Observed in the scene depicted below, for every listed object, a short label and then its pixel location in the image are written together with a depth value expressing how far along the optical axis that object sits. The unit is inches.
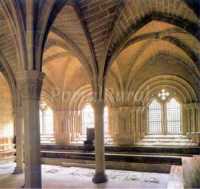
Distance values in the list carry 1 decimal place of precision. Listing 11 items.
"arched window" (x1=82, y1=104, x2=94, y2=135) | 719.1
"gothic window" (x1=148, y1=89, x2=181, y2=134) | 632.4
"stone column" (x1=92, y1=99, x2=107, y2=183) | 402.6
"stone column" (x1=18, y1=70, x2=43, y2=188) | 249.3
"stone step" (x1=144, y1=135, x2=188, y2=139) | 605.2
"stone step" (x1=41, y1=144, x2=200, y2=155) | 532.7
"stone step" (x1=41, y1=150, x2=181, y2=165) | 495.2
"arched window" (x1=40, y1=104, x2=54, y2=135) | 759.1
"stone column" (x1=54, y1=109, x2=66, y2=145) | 694.5
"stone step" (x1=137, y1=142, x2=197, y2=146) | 573.1
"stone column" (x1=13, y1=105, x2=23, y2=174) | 480.0
